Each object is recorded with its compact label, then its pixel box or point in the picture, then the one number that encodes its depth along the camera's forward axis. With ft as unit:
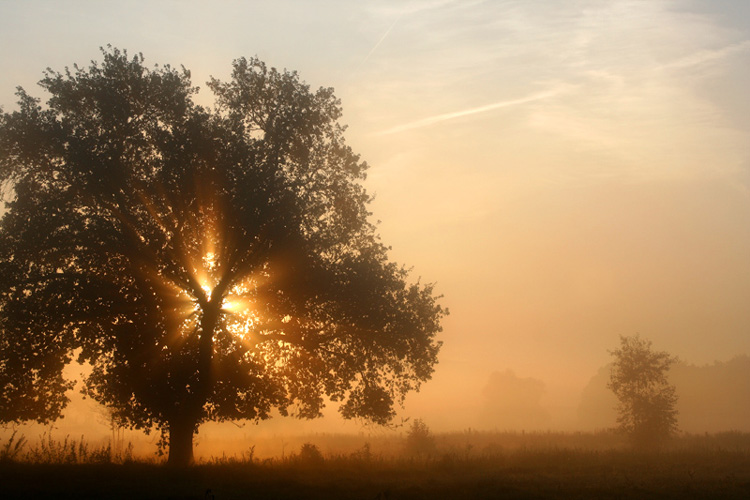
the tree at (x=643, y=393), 152.15
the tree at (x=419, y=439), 149.49
